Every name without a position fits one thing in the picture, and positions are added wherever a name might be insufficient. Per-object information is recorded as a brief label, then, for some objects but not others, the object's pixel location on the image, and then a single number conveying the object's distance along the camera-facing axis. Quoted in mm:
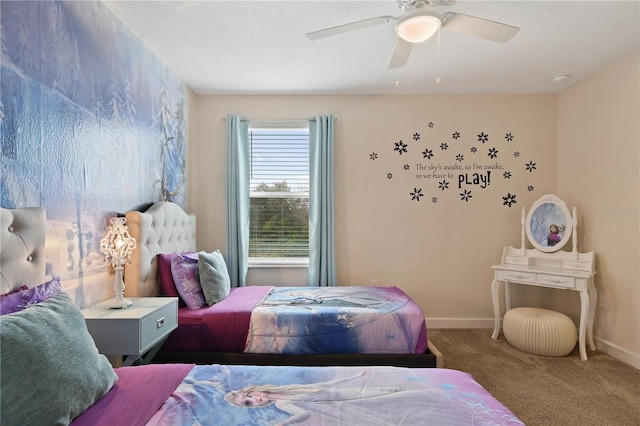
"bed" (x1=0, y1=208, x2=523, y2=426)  1015
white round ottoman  2896
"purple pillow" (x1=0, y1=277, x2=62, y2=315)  1240
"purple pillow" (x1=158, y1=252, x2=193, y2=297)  2592
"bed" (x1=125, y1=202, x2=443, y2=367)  2311
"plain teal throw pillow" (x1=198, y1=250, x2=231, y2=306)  2631
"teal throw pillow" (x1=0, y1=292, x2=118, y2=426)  944
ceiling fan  1775
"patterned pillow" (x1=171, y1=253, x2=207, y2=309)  2539
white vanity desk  2961
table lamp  2029
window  3867
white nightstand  1811
